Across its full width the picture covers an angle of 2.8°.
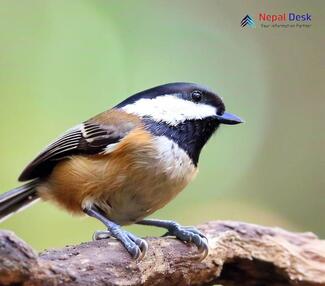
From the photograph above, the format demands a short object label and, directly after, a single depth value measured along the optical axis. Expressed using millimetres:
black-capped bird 2712
